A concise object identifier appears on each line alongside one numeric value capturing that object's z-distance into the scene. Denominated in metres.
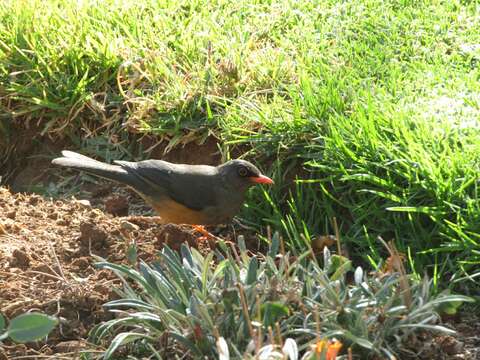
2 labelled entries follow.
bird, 9.58
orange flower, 5.85
